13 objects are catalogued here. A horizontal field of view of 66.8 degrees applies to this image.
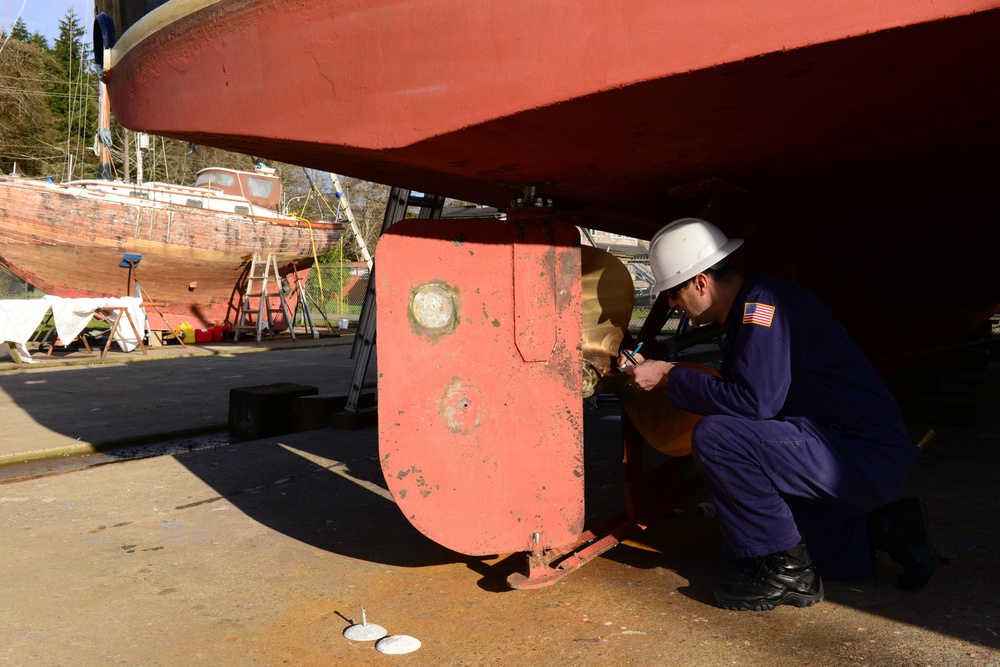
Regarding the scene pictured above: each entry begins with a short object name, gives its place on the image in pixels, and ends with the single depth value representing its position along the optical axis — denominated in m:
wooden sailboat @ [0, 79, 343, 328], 13.91
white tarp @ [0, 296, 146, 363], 8.98
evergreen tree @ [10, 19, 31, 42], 32.02
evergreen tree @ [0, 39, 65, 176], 26.64
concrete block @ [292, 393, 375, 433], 5.05
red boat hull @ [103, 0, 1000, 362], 1.62
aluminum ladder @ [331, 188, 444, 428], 4.75
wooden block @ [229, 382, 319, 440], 4.91
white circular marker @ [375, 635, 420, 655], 1.89
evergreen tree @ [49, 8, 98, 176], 28.48
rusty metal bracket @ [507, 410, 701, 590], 2.33
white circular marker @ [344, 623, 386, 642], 1.97
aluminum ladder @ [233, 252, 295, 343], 14.70
